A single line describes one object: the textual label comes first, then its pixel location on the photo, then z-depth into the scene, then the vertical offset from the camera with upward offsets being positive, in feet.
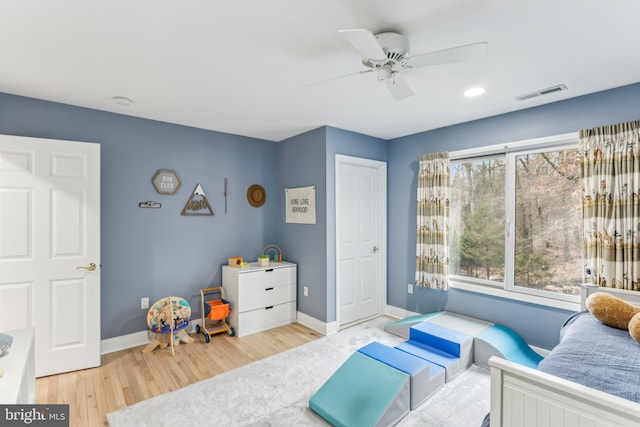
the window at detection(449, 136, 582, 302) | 9.57 -0.18
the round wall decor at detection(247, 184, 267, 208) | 13.88 +0.82
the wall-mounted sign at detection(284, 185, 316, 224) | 12.56 +0.36
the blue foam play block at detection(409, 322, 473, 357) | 9.21 -3.83
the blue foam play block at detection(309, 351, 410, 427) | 6.63 -4.15
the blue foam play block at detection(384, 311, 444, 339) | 11.30 -4.13
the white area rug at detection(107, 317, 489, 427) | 6.99 -4.67
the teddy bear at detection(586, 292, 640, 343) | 6.65 -2.15
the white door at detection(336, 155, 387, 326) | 12.58 -1.07
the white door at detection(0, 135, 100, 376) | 8.42 -0.96
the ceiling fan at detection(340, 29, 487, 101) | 5.15 +2.91
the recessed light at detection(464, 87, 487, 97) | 8.50 +3.41
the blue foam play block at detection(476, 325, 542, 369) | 8.93 -3.98
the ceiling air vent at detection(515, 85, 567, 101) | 8.33 +3.38
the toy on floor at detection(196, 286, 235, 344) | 11.51 -3.76
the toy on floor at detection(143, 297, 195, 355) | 10.39 -3.68
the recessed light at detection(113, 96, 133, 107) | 9.12 +3.40
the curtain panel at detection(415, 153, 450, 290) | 11.82 -0.35
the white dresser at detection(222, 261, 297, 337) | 11.87 -3.29
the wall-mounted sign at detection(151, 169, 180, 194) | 11.40 +1.20
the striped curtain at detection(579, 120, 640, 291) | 7.98 +0.27
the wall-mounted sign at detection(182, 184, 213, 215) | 12.13 +0.35
